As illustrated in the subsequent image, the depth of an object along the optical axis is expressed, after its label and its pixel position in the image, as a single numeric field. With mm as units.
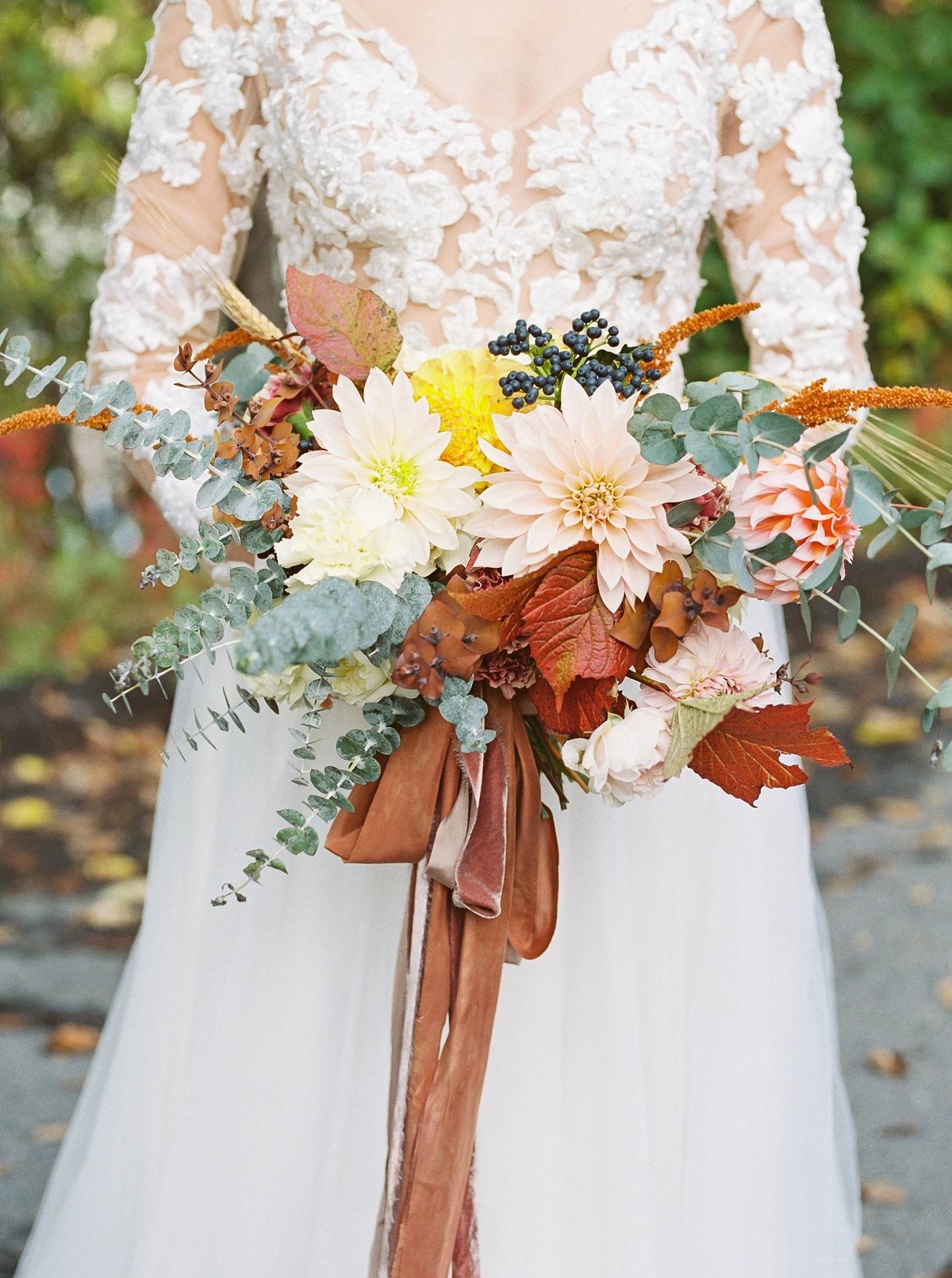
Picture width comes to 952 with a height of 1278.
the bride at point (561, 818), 1692
